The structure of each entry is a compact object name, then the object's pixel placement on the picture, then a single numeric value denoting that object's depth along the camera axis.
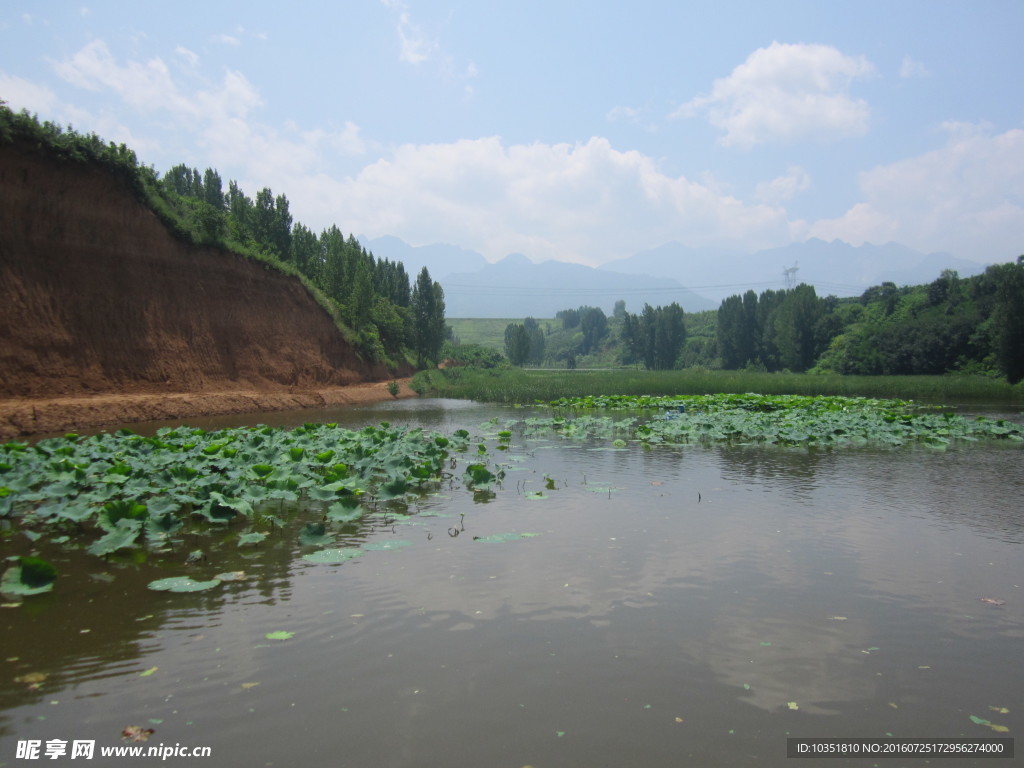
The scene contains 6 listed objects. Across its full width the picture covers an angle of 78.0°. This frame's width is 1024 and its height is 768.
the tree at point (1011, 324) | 37.12
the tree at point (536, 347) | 128.88
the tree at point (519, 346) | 95.44
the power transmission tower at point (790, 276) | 115.72
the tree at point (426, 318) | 56.62
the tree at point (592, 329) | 132.50
